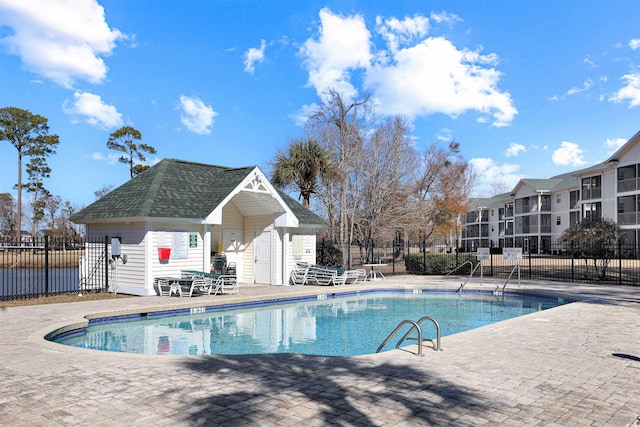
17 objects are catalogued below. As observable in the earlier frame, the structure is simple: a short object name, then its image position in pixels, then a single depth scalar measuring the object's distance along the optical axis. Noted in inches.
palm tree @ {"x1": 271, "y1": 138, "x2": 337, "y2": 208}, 1034.7
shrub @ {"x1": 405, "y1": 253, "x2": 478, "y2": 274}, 1003.3
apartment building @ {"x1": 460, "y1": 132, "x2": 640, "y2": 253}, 1535.4
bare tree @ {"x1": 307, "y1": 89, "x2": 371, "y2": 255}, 1169.4
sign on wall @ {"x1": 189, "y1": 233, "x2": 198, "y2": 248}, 670.5
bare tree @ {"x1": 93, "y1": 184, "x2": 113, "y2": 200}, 2350.1
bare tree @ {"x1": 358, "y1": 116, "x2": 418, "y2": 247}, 1261.1
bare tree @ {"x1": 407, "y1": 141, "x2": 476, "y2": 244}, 1625.2
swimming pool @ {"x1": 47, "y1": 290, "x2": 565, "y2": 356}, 395.5
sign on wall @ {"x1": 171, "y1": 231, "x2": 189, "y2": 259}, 647.1
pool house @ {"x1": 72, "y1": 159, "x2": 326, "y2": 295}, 629.9
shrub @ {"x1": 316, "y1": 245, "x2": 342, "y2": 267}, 1002.1
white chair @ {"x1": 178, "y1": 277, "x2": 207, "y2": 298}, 598.5
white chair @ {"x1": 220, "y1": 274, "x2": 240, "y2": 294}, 628.2
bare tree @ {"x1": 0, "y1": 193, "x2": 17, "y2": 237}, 2598.4
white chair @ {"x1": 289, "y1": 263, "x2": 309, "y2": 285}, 782.5
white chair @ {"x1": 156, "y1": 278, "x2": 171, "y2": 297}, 614.9
